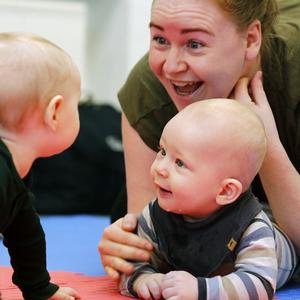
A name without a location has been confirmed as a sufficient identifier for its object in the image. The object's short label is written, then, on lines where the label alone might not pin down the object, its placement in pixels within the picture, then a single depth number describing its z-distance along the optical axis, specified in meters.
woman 1.92
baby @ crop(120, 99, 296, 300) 1.77
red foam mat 1.83
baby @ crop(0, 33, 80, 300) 1.65
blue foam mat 2.19
